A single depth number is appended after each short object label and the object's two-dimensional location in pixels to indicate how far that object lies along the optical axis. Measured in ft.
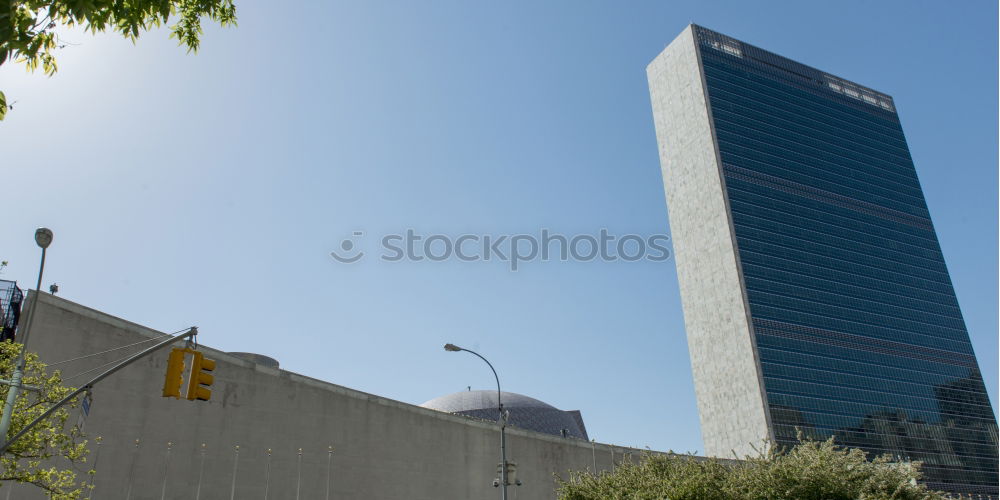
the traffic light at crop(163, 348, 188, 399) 42.60
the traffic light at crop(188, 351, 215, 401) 43.94
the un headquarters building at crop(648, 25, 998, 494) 467.93
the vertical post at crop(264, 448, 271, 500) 128.67
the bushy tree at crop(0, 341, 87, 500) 72.02
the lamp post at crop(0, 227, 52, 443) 50.02
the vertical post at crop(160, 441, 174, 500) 116.88
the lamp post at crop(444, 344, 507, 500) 81.32
